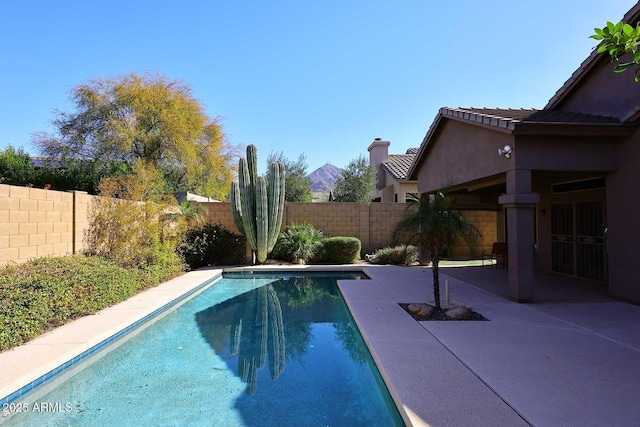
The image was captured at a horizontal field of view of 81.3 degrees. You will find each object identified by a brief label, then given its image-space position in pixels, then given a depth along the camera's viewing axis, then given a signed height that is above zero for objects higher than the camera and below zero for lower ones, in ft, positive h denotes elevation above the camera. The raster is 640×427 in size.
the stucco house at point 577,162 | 26.13 +4.35
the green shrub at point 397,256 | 49.21 -4.79
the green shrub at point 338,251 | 50.88 -4.18
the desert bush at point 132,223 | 33.55 -0.16
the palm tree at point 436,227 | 24.35 -0.47
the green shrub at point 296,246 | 51.06 -3.50
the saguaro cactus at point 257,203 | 47.60 +2.26
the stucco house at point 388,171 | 73.13 +10.75
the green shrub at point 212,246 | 47.00 -3.31
